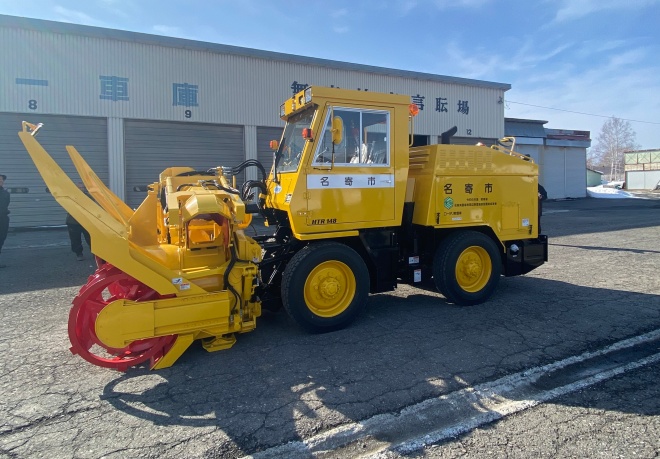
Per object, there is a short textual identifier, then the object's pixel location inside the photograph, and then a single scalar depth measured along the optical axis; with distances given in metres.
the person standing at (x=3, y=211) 8.55
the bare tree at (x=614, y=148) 81.75
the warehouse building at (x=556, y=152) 27.34
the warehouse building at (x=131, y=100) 14.00
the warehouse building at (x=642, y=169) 45.22
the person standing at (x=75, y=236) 8.95
